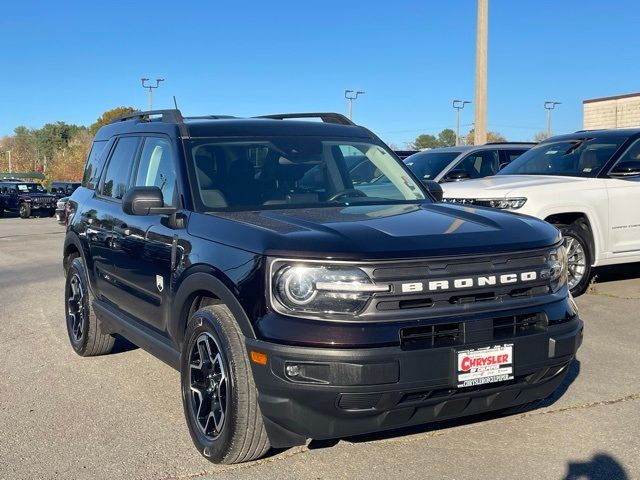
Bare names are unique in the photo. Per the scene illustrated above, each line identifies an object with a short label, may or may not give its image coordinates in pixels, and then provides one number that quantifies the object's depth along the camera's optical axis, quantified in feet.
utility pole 58.90
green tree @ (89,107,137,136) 217.42
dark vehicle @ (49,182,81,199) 108.58
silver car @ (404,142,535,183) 40.52
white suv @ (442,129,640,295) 26.61
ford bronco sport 11.52
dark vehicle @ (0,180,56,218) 104.42
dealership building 107.59
